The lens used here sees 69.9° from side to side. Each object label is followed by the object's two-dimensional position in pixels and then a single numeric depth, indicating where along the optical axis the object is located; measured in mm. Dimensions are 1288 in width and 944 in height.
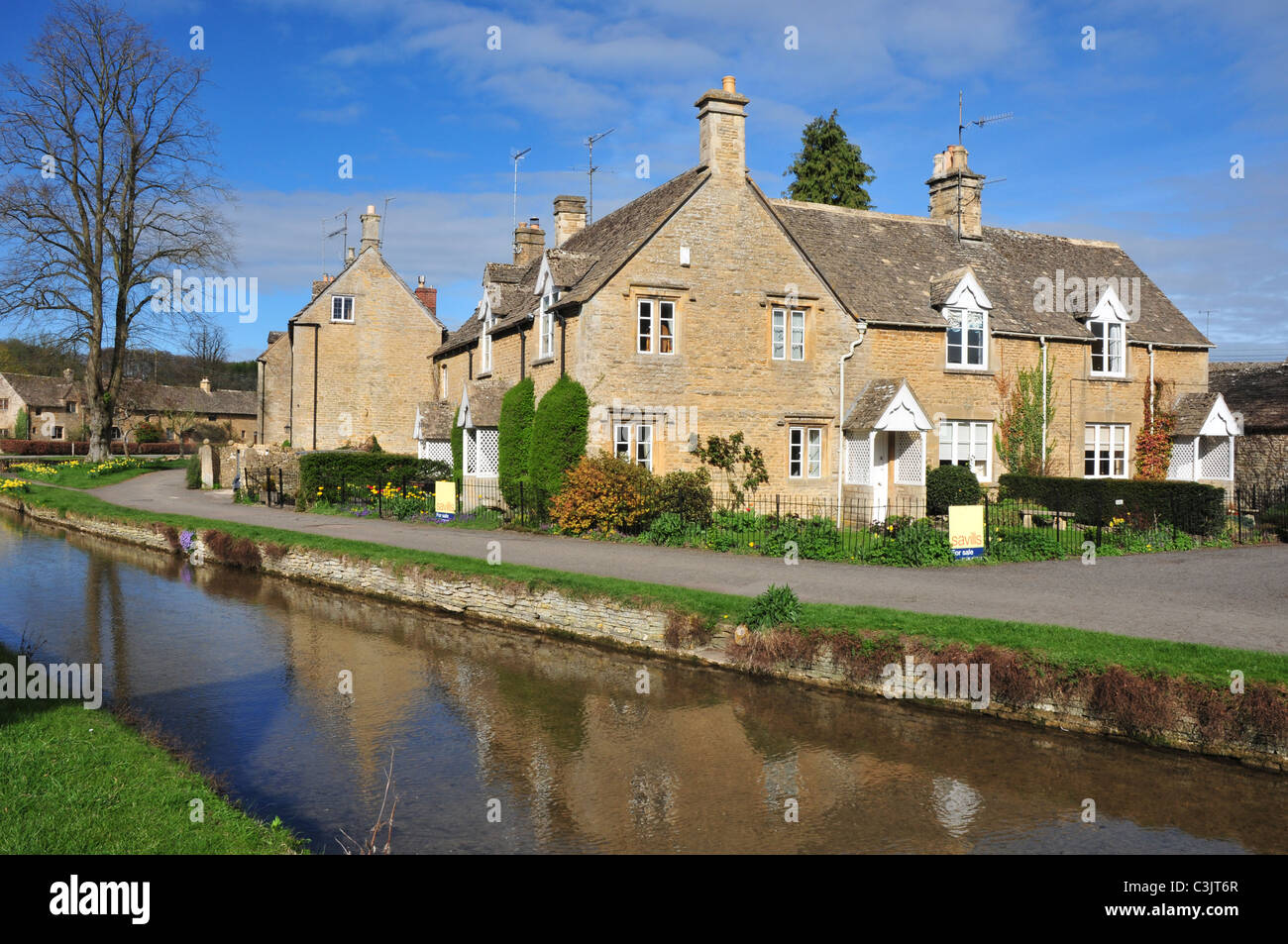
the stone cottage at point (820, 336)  24391
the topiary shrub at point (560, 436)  23375
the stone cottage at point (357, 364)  40281
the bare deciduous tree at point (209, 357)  105738
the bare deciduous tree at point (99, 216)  40844
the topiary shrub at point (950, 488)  25141
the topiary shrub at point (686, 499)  22188
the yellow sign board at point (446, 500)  25359
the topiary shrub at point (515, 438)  25094
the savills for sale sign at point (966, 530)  17703
